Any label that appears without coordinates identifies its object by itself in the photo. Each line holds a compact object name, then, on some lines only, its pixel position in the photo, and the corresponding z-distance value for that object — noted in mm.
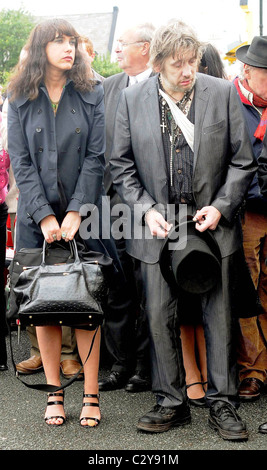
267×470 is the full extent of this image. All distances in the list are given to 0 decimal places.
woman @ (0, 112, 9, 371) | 5371
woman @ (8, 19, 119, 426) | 4465
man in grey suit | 4277
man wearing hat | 4980
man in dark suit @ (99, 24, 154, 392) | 5262
